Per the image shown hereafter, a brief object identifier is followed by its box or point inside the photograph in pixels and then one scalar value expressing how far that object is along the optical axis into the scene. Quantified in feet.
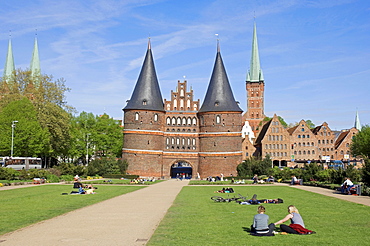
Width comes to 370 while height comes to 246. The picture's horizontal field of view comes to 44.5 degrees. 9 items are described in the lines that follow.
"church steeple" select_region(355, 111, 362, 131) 488.60
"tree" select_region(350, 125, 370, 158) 252.26
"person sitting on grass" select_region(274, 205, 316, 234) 44.50
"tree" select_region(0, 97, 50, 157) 192.95
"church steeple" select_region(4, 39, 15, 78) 373.56
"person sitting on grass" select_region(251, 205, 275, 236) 44.01
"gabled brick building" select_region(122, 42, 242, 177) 245.45
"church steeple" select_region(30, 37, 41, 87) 360.07
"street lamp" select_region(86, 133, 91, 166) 264.74
